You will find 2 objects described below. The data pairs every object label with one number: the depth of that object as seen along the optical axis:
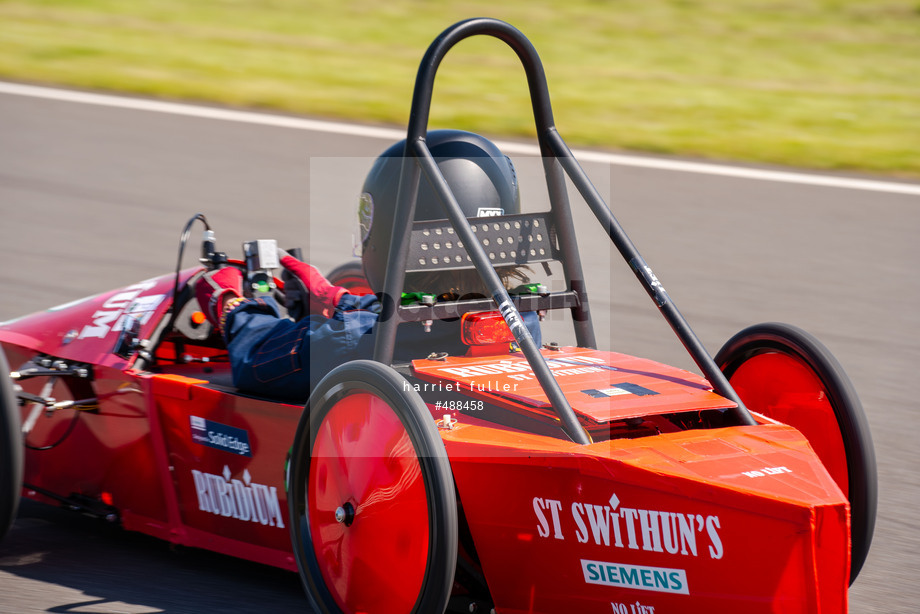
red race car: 5.78
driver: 7.19
